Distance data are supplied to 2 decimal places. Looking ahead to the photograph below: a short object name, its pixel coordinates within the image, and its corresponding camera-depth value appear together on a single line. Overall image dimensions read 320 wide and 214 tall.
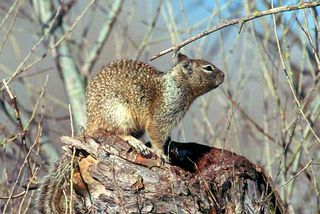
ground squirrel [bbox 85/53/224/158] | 9.60
